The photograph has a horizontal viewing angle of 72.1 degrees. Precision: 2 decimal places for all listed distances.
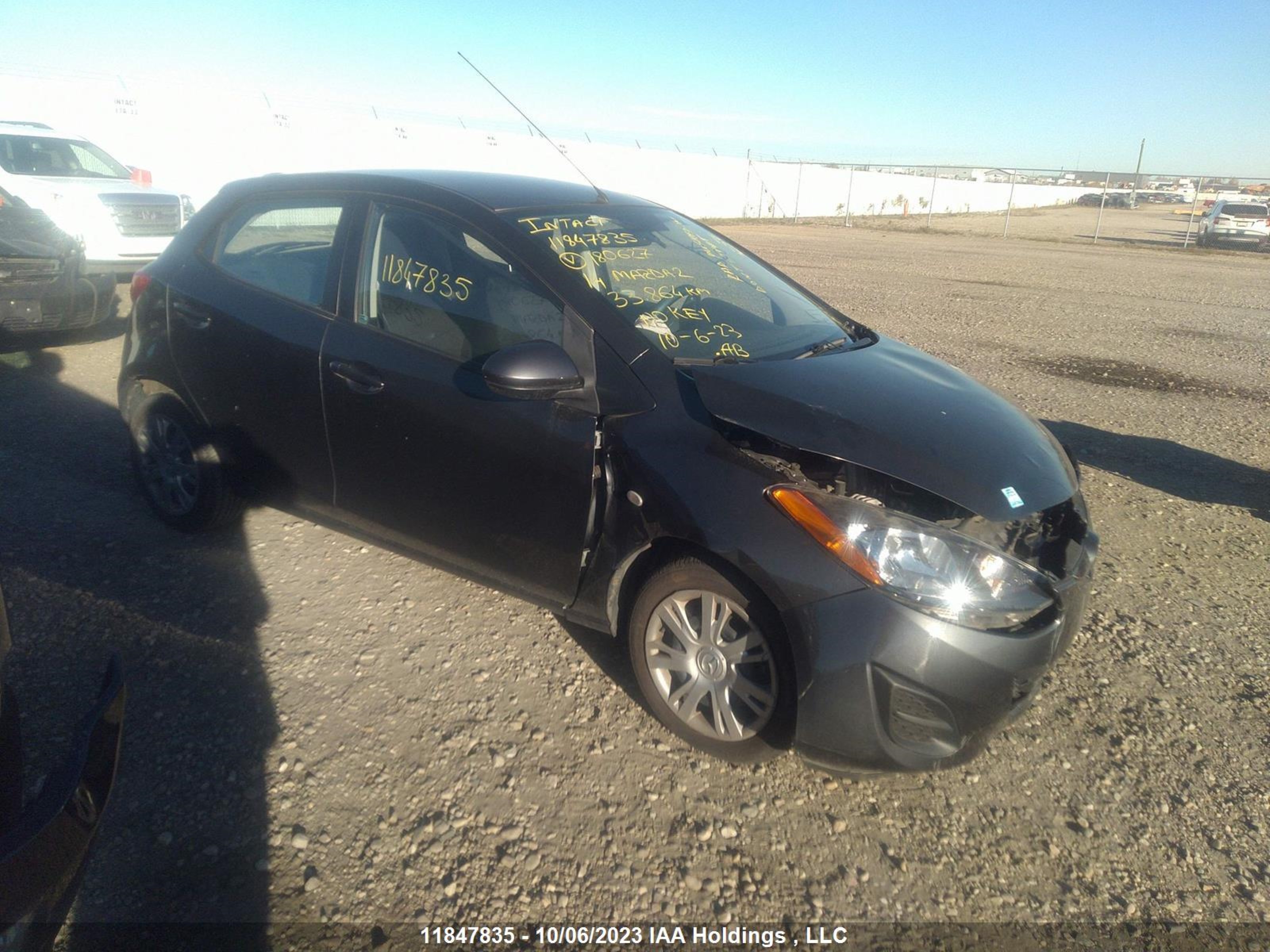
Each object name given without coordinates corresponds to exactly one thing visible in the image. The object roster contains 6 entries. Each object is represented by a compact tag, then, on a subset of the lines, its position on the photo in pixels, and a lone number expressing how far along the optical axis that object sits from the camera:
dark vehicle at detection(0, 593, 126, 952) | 1.60
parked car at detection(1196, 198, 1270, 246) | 25.30
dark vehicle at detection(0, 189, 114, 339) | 6.95
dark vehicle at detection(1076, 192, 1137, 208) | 61.59
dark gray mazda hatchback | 2.47
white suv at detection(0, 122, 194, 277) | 9.91
